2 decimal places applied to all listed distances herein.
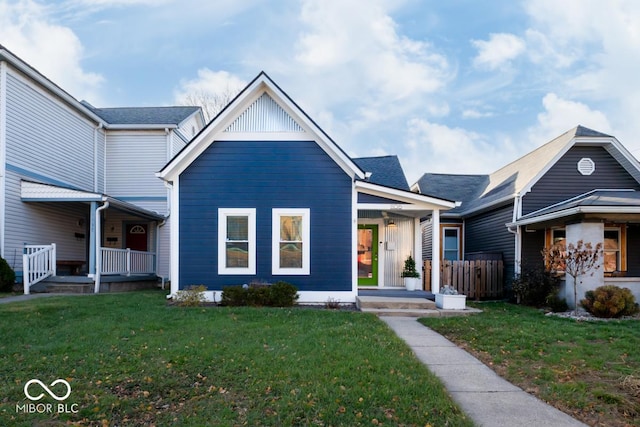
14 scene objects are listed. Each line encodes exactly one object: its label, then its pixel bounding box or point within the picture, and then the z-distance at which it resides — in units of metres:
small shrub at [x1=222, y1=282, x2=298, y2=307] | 9.97
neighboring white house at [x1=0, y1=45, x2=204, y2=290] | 12.55
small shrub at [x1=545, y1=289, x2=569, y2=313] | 10.59
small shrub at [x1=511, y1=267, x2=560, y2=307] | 11.61
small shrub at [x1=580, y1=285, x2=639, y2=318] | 9.42
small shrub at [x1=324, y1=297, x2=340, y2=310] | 10.36
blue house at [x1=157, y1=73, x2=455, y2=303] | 10.74
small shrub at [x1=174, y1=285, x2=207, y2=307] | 9.97
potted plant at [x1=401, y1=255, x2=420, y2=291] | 12.56
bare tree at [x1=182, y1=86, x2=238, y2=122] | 30.00
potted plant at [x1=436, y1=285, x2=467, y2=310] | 10.05
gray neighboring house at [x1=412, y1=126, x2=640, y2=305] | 12.16
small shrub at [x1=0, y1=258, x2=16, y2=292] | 11.53
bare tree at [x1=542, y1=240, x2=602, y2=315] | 9.68
